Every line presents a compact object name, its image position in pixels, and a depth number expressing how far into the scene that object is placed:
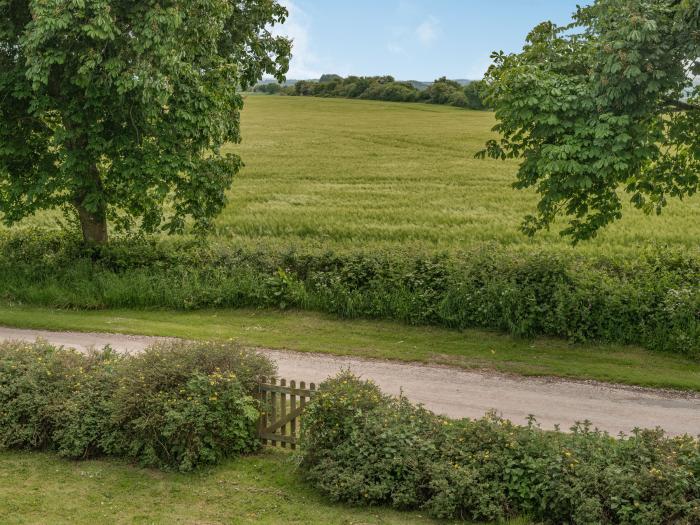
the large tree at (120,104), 17.34
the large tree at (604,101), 13.84
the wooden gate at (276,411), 11.63
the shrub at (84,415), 11.52
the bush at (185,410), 11.05
